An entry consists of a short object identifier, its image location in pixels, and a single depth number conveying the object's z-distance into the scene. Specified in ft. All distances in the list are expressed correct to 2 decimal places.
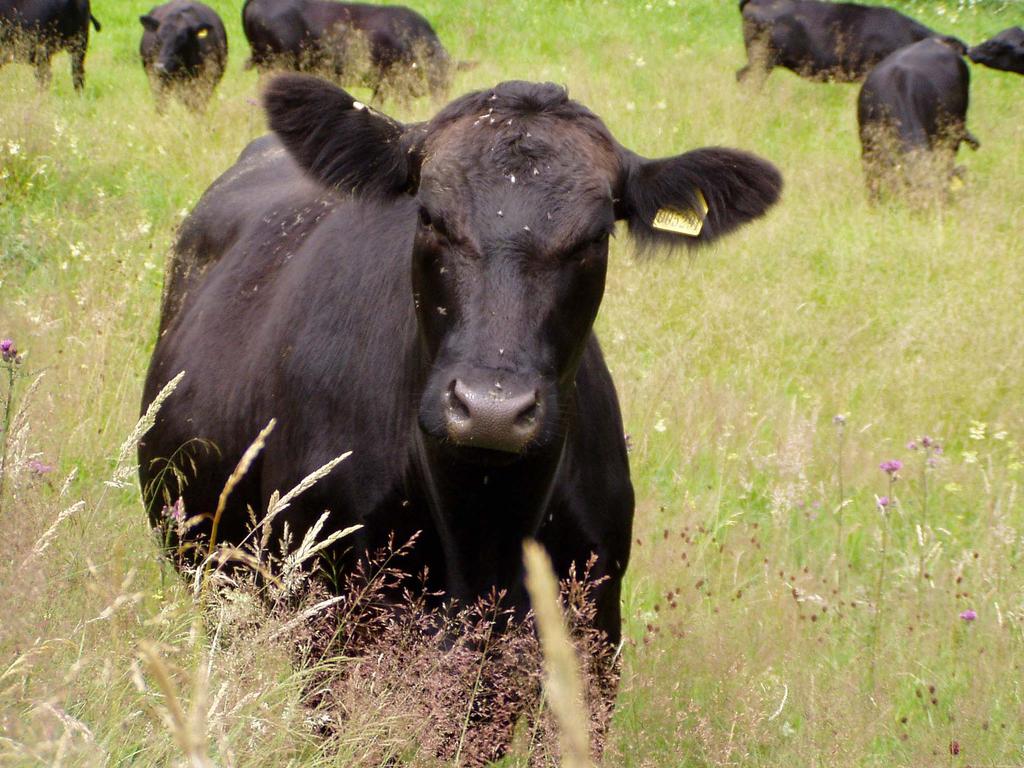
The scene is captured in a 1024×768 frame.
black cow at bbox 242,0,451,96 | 51.83
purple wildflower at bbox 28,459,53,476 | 9.39
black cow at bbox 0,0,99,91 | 42.50
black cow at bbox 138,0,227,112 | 46.91
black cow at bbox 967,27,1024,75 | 49.57
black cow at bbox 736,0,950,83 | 55.93
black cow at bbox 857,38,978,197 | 33.91
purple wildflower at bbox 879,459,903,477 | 13.51
